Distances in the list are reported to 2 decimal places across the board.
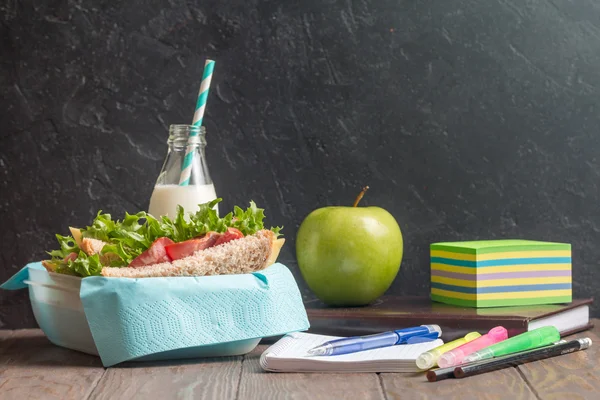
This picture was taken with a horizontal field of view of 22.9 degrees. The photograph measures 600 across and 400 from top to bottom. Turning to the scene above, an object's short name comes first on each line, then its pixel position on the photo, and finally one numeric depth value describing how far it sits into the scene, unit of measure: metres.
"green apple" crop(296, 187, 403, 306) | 1.10
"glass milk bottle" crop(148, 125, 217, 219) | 1.10
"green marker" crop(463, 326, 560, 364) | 0.98
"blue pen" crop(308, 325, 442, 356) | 0.99
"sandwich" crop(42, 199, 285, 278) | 1.00
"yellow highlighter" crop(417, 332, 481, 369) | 0.97
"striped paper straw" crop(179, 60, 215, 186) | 1.10
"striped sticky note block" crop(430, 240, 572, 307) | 1.10
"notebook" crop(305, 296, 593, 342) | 1.05
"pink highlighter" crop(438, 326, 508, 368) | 0.97
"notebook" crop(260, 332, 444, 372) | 0.97
